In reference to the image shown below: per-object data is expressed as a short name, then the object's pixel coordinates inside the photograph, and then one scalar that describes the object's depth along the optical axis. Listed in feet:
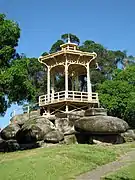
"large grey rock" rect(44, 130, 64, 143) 63.58
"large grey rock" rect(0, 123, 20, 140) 74.24
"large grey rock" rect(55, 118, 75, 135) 69.38
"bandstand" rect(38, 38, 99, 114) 79.60
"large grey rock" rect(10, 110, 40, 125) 81.86
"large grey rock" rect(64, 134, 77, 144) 66.33
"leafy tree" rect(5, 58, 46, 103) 49.63
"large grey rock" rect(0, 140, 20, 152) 65.69
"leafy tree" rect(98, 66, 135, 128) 94.11
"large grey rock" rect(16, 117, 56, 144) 65.65
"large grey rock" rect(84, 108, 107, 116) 71.17
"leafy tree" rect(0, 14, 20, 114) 51.75
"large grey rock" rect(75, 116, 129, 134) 63.81
